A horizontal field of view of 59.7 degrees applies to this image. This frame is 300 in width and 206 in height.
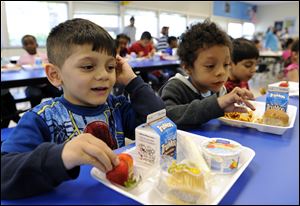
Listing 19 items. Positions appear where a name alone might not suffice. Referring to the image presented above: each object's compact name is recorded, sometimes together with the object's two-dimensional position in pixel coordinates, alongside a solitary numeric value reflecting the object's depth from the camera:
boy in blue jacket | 0.43
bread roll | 0.82
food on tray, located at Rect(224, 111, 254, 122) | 0.89
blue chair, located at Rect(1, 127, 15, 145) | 1.36
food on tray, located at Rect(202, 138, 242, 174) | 0.52
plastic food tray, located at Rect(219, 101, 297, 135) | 0.78
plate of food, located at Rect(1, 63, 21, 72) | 2.64
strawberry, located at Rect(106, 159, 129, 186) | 0.47
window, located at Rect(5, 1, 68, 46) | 4.72
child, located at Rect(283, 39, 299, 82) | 2.23
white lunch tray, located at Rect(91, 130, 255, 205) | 0.43
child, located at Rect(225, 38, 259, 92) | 1.54
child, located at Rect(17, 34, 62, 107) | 2.73
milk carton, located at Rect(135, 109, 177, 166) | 0.54
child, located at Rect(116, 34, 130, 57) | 3.64
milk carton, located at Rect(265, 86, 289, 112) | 0.88
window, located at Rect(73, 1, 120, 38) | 5.52
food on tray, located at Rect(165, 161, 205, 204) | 0.42
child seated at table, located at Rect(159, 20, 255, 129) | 0.98
